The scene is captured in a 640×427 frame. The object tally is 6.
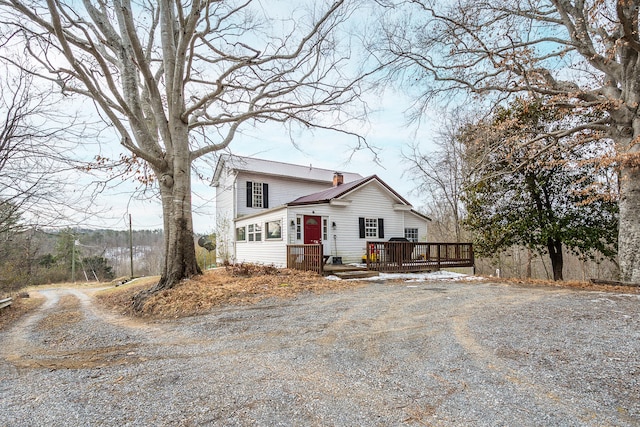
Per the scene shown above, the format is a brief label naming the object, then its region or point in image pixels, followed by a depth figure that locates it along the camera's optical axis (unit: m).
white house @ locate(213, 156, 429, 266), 14.19
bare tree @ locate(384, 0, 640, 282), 7.59
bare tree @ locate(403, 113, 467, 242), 17.88
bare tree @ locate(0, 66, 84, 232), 6.89
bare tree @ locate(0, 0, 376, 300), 6.87
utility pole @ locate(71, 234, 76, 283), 27.37
